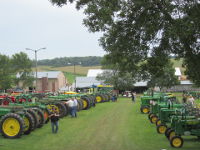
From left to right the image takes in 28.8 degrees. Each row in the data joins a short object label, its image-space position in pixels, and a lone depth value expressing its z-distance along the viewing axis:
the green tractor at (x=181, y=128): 15.01
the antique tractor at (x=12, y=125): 16.47
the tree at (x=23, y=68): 87.35
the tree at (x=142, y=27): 12.91
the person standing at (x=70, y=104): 25.36
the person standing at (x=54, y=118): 18.26
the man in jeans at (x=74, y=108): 25.54
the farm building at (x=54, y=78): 94.81
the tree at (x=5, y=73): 74.38
